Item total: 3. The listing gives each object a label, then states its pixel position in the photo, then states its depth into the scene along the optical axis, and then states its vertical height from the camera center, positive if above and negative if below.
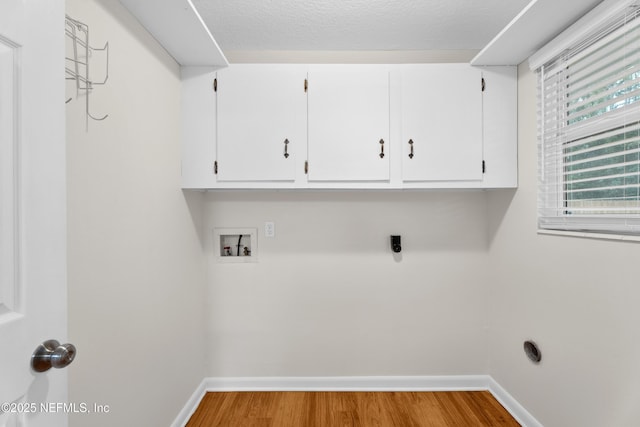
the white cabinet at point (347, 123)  2.00 +0.57
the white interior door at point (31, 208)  0.65 +0.02
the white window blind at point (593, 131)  1.30 +0.38
